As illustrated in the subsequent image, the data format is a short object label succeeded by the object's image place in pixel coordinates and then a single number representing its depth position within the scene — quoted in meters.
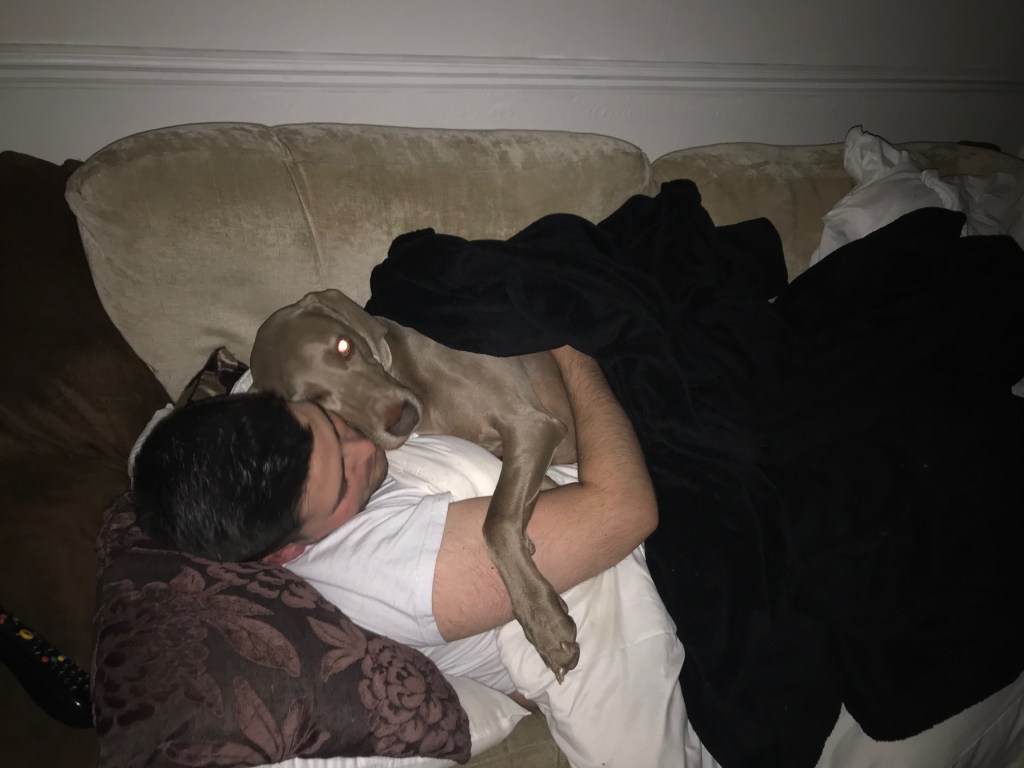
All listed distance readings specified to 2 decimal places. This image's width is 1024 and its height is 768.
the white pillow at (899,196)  1.93
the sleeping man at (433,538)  1.08
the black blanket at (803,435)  1.24
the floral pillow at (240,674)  0.96
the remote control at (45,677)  1.05
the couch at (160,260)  1.23
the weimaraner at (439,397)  1.20
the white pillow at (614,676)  1.18
